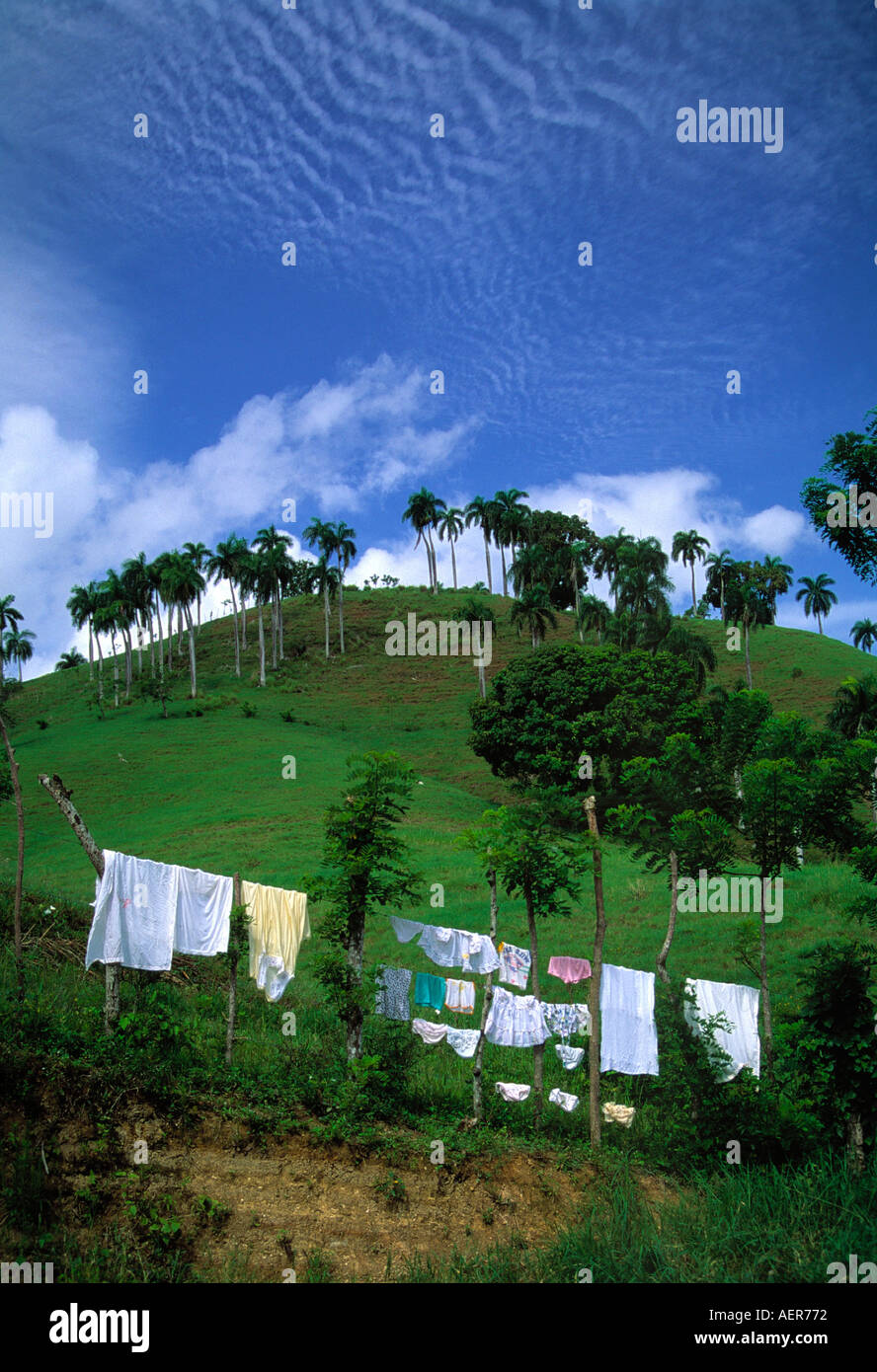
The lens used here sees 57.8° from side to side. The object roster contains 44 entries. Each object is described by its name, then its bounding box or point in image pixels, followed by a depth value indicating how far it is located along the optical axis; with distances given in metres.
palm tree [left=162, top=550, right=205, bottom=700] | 78.44
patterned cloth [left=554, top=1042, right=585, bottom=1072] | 15.61
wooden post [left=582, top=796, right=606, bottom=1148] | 13.12
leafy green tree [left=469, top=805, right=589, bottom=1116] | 14.22
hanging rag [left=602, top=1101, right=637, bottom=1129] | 14.07
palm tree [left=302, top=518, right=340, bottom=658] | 93.25
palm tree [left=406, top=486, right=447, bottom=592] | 96.62
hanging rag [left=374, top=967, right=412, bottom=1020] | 15.75
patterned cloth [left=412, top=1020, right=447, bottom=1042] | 15.63
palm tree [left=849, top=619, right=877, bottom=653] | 93.56
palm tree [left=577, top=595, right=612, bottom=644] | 81.94
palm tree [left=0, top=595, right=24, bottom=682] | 80.66
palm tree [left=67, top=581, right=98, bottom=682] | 88.56
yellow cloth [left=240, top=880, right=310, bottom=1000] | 16.69
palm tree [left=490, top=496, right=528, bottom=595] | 96.44
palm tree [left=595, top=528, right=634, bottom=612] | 102.74
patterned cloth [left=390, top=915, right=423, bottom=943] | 15.87
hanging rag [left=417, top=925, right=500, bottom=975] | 15.71
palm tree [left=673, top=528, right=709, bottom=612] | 93.75
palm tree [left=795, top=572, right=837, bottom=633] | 95.69
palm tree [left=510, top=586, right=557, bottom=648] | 73.69
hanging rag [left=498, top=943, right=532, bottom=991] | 16.78
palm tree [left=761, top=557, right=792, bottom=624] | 81.12
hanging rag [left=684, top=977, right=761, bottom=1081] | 15.66
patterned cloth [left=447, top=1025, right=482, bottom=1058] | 15.34
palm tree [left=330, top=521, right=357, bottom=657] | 94.25
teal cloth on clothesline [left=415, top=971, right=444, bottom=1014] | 15.95
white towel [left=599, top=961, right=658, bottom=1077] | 15.41
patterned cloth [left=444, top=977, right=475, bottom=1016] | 16.22
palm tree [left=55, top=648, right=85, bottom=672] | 122.25
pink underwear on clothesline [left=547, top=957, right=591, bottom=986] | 17.94
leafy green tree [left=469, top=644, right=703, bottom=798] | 46.88
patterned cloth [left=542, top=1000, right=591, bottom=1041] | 15.36
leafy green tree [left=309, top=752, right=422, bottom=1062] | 14.14
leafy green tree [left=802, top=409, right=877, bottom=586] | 16.31
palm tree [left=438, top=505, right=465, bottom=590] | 103.38
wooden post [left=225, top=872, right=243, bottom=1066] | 14.09
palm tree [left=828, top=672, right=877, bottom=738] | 39.12
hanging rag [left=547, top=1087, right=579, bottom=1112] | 14.28
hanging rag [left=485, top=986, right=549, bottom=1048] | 14.89
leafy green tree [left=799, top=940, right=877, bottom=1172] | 12.35
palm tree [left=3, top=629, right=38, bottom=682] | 107.84
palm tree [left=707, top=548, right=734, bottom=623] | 73.38
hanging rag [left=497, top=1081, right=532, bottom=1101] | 14.48
